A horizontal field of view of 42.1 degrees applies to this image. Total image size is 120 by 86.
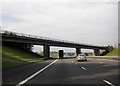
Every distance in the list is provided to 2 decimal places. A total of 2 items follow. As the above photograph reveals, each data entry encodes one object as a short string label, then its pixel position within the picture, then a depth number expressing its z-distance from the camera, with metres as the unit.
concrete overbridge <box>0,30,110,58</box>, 41.52
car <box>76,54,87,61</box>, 31.61
